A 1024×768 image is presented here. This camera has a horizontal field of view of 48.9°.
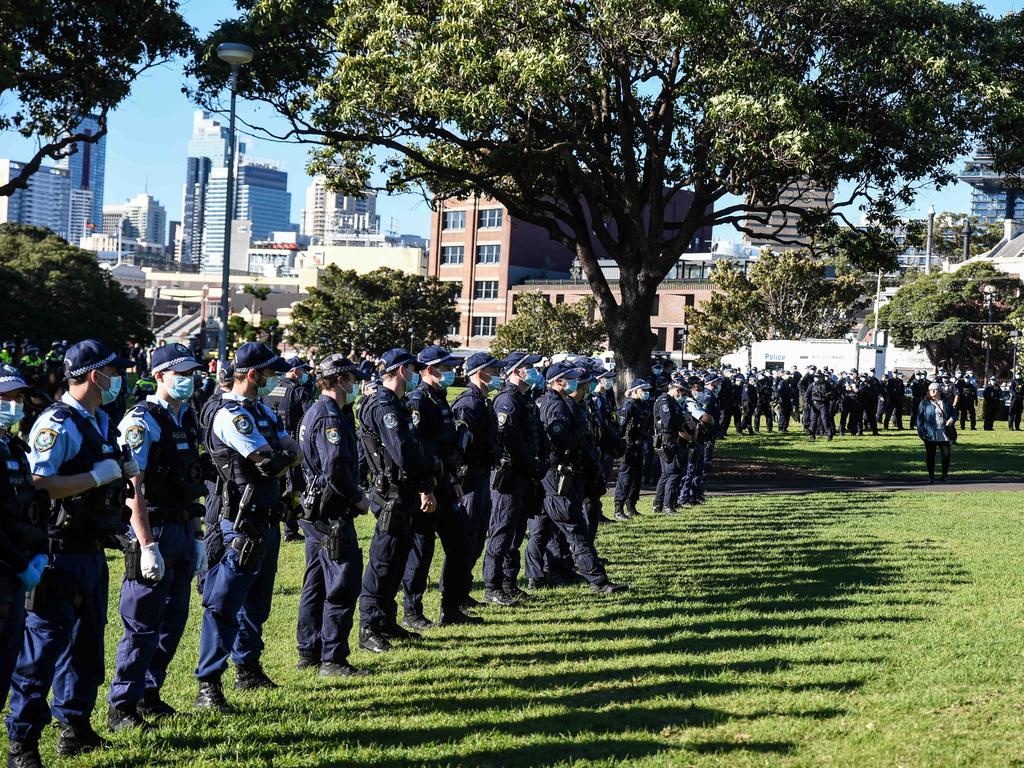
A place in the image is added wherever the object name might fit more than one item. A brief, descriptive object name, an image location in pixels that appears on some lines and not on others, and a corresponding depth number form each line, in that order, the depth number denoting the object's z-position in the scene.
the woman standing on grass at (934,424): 20.27
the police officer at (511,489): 9.68
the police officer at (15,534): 4.64
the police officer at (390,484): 7.83
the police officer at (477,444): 9.35
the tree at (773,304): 58.22
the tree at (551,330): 65.69
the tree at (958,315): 57.46
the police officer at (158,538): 5.82
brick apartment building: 87.38
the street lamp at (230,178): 16.91
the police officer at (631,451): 15.48
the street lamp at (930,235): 75.43
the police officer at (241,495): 6.33
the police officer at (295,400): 12.94
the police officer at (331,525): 7.04
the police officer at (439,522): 8.48
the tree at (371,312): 58.09
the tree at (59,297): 47.50
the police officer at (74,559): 5.17
